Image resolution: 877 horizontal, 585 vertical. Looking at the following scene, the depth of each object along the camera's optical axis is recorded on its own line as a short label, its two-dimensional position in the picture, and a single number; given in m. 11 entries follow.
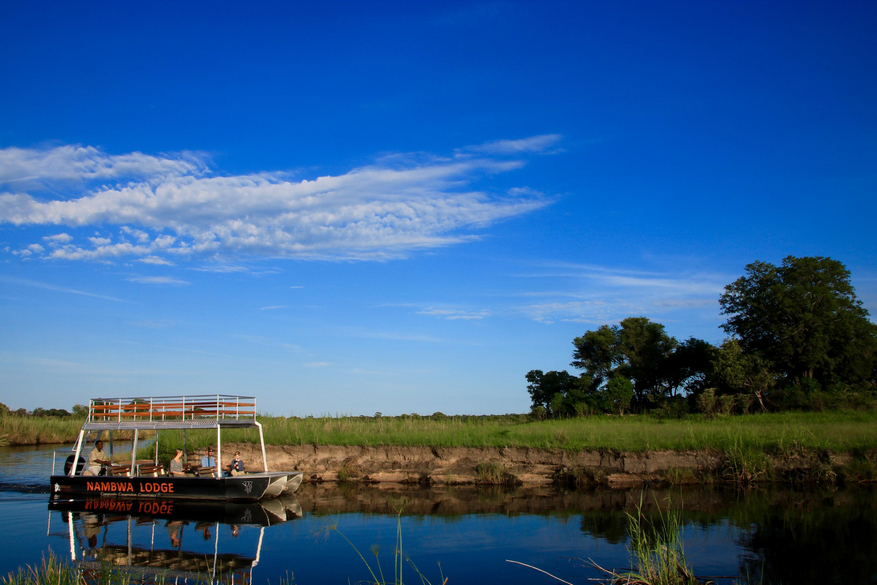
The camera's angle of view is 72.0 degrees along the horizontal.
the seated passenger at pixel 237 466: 23.00
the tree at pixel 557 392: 48.34
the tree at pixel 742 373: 41.06
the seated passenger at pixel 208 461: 24.03
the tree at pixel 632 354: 52.47
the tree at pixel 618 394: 46.59
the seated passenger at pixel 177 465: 22.59
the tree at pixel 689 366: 49.34
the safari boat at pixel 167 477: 20.97
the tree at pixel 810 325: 42.38
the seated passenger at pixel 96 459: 22.91
